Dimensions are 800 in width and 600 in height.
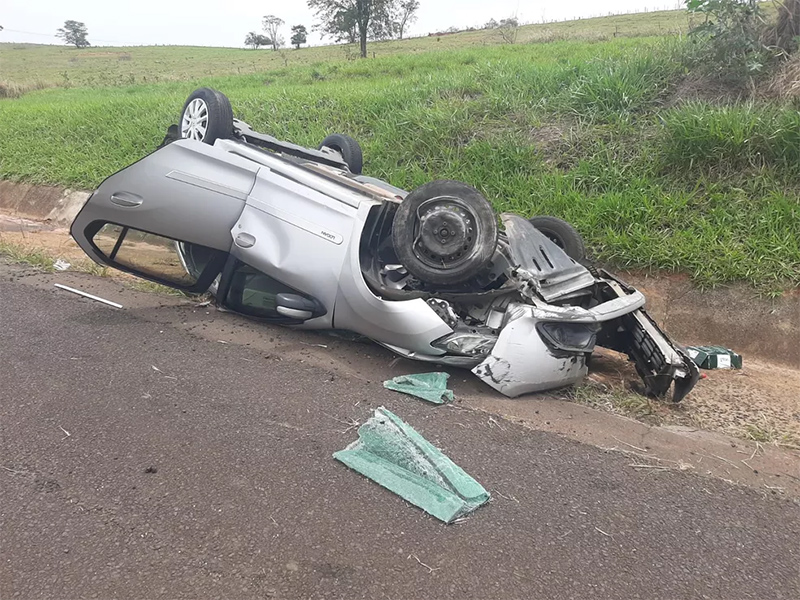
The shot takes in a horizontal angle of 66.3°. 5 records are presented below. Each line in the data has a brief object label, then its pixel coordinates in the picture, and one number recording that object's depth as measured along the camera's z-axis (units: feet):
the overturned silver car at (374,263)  11.46
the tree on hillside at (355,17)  111.75
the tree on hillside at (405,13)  138.10
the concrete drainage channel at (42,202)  29.40
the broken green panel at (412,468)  8.04
